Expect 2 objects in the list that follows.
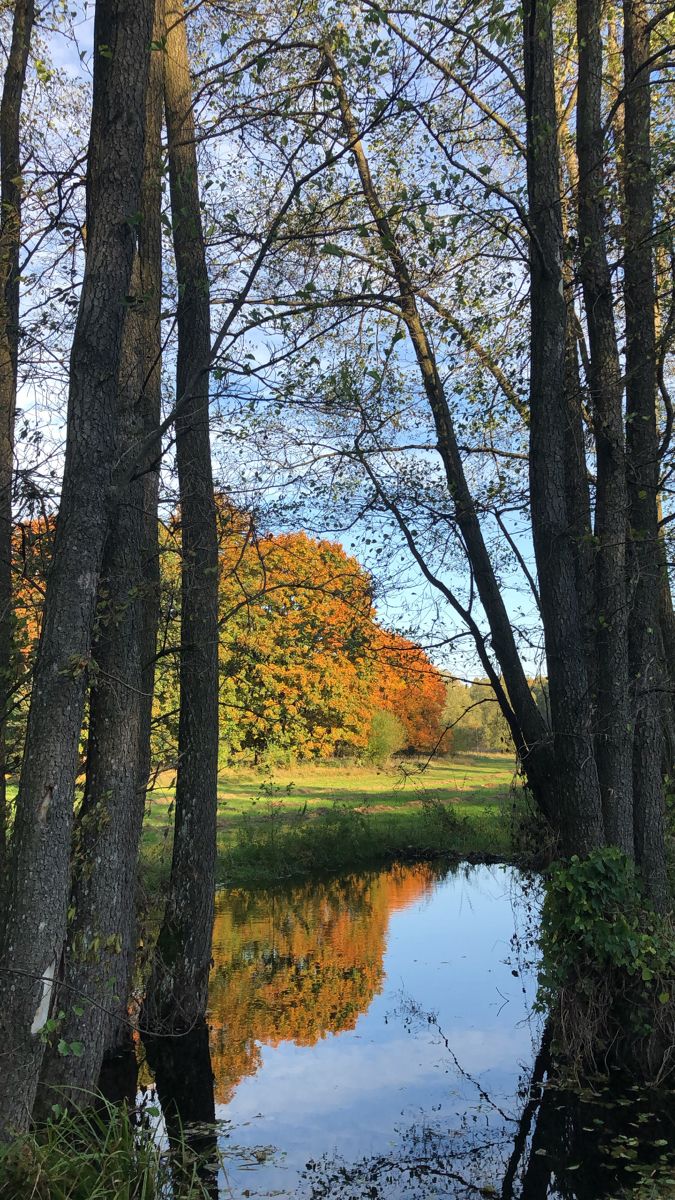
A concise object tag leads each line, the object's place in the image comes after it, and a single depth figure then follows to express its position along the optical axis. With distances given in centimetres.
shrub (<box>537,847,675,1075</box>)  666
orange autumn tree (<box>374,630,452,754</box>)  3344
